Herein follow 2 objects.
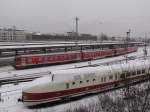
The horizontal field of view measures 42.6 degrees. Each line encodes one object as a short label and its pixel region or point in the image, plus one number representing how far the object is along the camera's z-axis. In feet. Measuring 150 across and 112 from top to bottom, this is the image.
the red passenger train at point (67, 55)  112.88
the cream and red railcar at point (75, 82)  54.90
